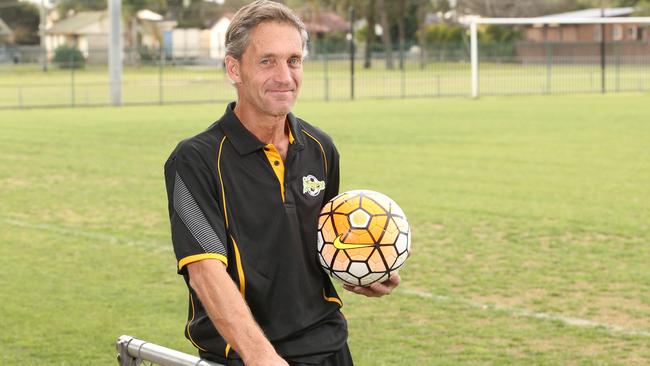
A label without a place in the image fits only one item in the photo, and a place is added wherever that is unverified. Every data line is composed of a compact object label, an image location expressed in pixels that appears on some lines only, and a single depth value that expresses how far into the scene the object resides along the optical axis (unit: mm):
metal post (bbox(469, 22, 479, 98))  37556
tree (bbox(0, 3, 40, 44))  103625
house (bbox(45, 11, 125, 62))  105688
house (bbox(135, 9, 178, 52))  104375
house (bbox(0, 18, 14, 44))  97812
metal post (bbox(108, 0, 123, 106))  40562
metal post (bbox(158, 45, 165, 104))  40769
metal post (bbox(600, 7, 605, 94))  40456
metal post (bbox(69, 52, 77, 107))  38984
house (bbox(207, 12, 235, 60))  98312
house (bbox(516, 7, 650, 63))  49788
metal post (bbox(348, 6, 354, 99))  40406
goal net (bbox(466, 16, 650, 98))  42875
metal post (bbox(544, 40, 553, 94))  43084
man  3477
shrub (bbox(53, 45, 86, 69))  58625
